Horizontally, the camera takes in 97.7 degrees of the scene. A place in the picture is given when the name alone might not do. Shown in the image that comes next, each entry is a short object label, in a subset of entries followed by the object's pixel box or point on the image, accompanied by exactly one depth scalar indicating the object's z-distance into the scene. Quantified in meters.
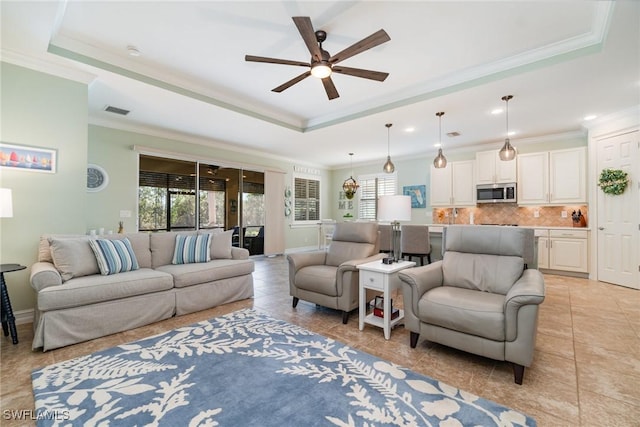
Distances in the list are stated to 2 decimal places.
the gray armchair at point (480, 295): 1.87
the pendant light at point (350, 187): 7.89
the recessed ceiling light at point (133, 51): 3.00
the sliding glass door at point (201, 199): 5.41
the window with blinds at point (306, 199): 8.31
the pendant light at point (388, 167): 5.02
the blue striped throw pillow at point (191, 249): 3.61
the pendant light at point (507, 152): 3.87
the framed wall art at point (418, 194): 7.16
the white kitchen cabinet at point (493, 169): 5.66
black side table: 2.42
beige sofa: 2.39
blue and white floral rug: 1.54
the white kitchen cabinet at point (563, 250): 4.88
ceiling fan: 2.20
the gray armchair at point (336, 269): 2.90
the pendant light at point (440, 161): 4.46
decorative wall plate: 4.66
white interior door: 4.14
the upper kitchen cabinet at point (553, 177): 5.07
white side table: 2.55
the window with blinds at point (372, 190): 7.98
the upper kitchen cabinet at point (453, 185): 6.21
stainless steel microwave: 5.62
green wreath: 4.28
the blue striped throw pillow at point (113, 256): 2.90
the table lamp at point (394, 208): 2.83
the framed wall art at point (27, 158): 2.82
